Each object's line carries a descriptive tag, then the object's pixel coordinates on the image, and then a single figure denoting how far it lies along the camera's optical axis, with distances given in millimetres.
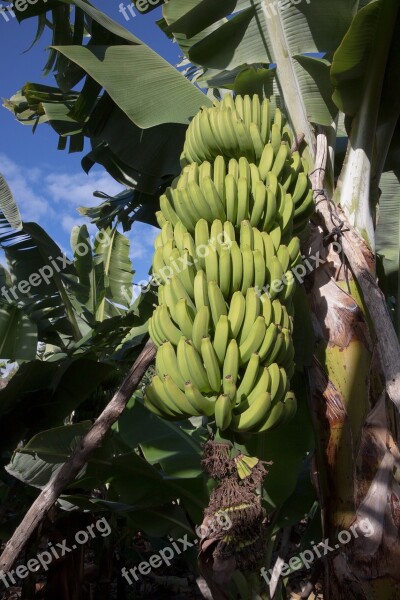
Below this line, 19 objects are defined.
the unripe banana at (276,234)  1320
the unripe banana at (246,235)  1245
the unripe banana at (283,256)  1252
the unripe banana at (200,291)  1166
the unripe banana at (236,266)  1211
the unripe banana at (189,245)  1257
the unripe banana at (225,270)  1197
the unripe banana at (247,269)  1205
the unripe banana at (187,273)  1242
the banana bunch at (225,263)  1206
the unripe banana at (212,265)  1205
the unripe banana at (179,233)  1318
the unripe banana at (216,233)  1244
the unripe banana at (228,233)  1252
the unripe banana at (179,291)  1214
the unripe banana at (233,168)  1364
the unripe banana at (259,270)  1205
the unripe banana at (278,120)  1540
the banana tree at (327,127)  1390
